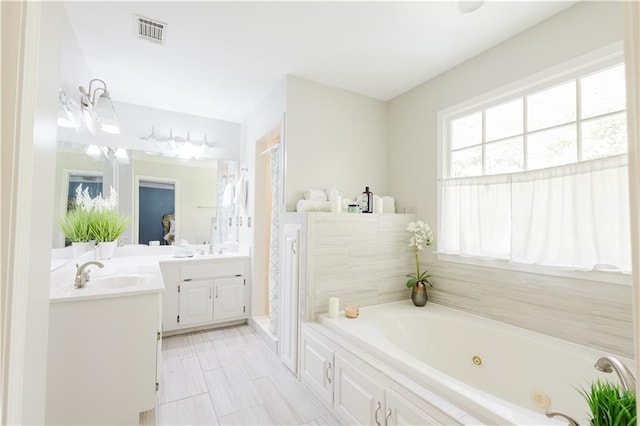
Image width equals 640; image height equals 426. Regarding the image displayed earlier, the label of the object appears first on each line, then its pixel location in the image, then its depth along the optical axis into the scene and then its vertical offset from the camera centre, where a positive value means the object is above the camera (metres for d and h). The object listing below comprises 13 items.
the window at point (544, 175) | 1.58 +0.32
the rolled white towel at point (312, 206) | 2.44 +0.14
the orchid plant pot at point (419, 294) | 2.51 -0.64
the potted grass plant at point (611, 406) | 0.76 -0.51
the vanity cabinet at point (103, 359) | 1.58 -0.83
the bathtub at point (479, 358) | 1.31 -0.82
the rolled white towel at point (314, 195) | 2.55 +0.24
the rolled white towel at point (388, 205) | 2.83 +0.17
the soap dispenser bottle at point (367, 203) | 2.64 +0.18
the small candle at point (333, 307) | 2.23 -0.68
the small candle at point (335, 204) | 2.47 +0.15
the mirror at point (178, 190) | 3.25 +0.38
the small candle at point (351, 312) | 2.23 -0.72
